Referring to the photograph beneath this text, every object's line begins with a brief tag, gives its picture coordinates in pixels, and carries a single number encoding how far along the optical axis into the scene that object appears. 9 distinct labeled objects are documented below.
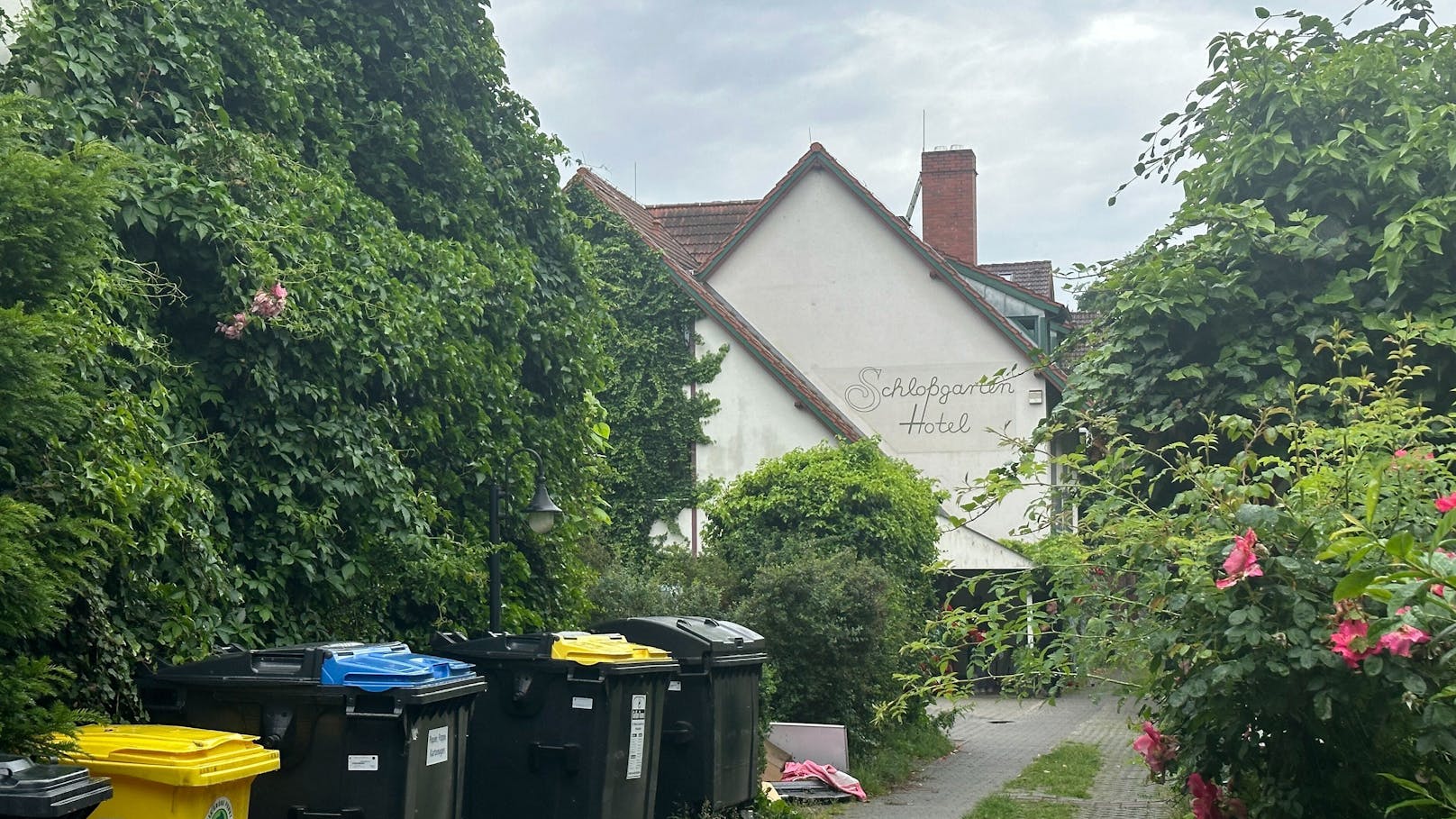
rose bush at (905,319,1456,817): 4.63
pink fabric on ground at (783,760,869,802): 13.30
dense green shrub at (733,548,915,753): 15.31
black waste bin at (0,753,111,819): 3.79
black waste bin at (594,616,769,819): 10.02
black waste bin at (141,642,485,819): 6.27
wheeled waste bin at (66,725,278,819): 4.93
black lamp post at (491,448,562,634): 10.17
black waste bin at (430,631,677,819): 8.38
